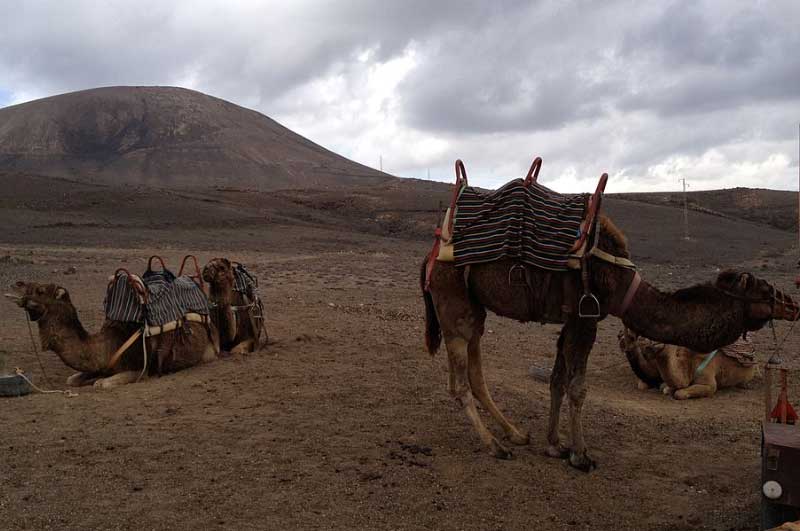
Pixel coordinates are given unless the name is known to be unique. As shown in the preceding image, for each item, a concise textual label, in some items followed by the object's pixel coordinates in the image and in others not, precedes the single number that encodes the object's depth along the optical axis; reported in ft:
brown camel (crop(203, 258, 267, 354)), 32.48
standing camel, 17.40
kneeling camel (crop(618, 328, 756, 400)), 28.60
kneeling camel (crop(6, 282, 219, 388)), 27.45
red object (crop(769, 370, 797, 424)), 16.70
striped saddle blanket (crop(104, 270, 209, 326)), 28.43
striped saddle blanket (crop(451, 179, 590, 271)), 18.52
